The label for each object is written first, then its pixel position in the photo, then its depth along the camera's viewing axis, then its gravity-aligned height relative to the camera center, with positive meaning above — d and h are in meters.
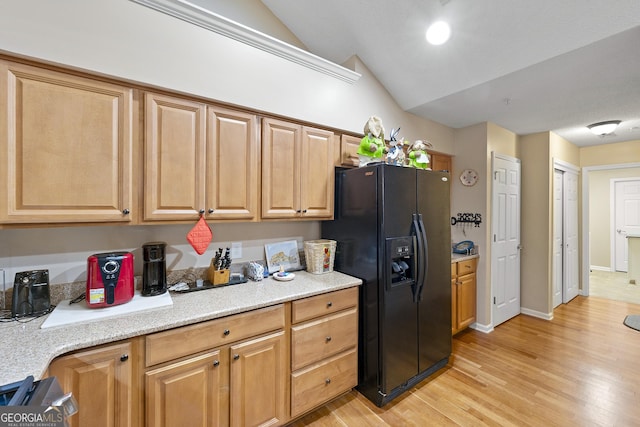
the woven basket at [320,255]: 2.22 -0.34
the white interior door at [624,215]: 5.49 -0.04
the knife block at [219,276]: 1.88 -0.44
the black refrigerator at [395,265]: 1.96 -0.41
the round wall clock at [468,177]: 3.27 +0.45
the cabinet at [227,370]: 1.17 -0.82
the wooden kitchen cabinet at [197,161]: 1.55 +0.34
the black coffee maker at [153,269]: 1.61 -0.33
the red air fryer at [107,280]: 1.39 -0.34
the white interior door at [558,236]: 3.70 -0.32
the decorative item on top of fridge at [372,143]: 2.24 +0.59
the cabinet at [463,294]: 2.92 -0.91
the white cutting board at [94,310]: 1.28 -0.50
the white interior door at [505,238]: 3.27 -0.32
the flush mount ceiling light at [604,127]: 3.11 +1.02
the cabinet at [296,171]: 1.97 +0.34
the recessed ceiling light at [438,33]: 1.99 +1.38
